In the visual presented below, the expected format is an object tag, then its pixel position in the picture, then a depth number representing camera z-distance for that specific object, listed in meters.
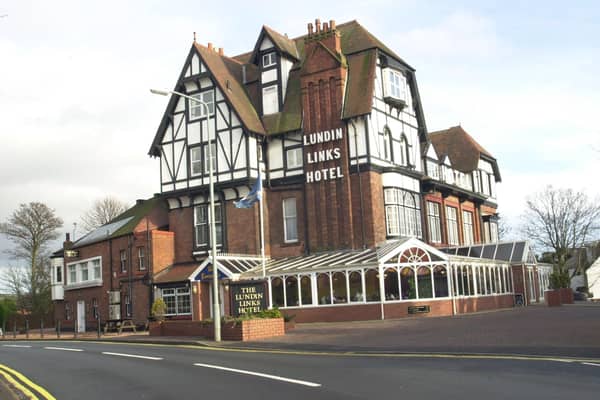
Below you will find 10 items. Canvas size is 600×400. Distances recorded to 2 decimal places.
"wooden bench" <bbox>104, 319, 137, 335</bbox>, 35.54
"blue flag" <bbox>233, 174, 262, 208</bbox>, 30.17
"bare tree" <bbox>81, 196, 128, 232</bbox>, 72.31
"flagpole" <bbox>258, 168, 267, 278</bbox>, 31.34
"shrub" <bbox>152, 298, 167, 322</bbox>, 34.19
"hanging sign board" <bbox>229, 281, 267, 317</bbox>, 24.27
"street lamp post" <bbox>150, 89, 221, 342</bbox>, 22.11
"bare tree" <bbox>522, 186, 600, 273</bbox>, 57.03
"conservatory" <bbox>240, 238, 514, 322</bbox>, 31.06
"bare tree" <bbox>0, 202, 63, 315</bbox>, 59.19
